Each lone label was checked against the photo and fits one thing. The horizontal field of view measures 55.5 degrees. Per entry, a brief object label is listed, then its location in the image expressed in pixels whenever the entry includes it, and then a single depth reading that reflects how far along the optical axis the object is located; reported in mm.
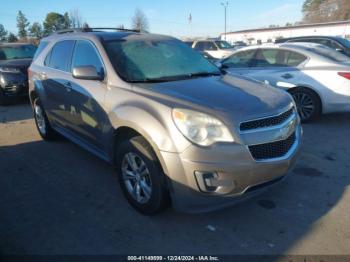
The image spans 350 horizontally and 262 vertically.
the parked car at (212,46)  18953
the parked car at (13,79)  9281
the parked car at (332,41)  11367
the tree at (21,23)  91112
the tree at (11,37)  64375
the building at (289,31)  53906
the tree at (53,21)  78331
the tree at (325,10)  85625
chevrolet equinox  2834
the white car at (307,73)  6230
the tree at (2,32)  83100
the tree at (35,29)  82188
